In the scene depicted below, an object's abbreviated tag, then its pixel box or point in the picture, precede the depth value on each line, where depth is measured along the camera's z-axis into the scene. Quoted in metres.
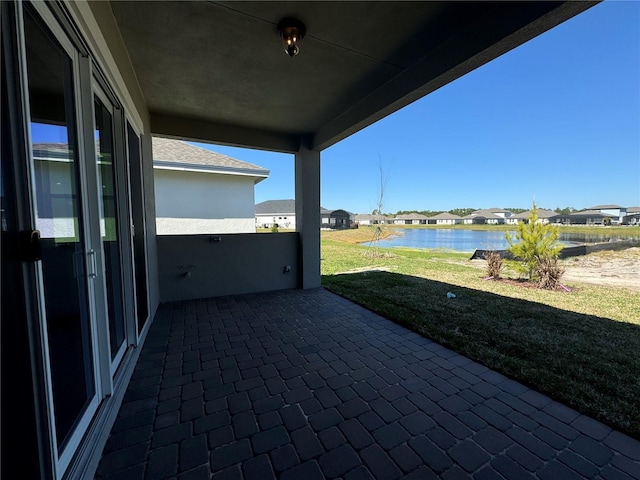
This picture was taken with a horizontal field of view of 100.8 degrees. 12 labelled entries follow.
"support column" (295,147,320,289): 4.90
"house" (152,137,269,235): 5.69
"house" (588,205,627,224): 17.66
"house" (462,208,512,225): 31.34
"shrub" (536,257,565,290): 5.16
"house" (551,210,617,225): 19.23
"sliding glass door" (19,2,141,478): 1.11
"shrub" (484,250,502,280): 6.04
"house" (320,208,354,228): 27.36
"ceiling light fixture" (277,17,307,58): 2.10
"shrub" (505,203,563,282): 5.53
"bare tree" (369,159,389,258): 10.45
